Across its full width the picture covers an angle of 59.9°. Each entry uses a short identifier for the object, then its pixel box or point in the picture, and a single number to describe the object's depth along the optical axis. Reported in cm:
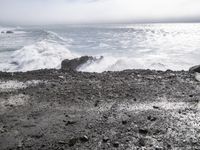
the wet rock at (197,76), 509
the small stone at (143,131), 295
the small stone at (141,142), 269
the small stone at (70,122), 325
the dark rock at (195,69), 565
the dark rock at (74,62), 848
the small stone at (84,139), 281
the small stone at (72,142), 274
